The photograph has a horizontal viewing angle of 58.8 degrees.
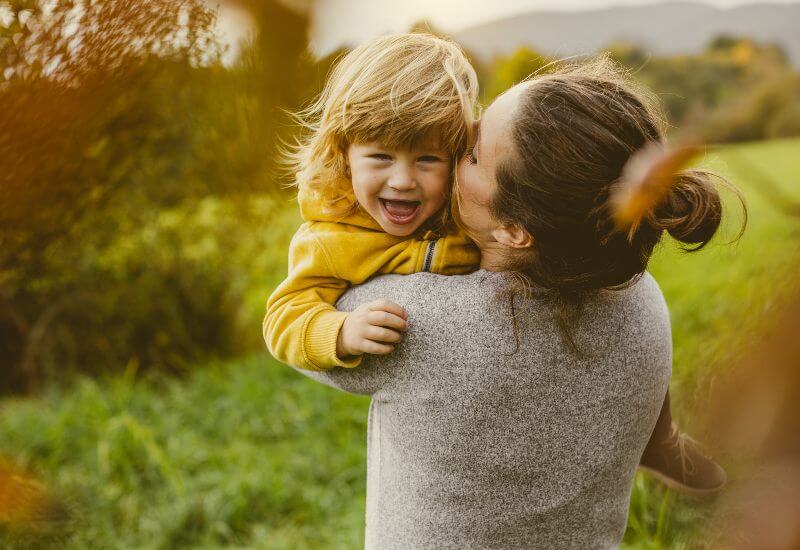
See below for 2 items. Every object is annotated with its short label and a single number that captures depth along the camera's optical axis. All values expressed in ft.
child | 4.27
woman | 3.51
